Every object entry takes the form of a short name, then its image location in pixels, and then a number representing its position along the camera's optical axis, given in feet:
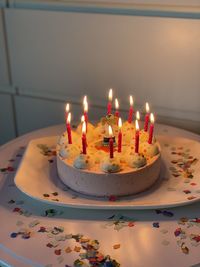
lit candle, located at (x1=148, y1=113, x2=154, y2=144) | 3.22
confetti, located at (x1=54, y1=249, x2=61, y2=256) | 2.65
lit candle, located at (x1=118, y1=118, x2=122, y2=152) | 3.14
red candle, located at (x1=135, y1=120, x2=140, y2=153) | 3.06
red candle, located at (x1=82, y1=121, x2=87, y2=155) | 3.10
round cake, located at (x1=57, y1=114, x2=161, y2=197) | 2.99
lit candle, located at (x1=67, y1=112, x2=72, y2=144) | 3.25
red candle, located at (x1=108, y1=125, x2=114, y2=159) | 3.01
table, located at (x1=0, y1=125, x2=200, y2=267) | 2.61
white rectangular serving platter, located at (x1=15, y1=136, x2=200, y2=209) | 2.93
